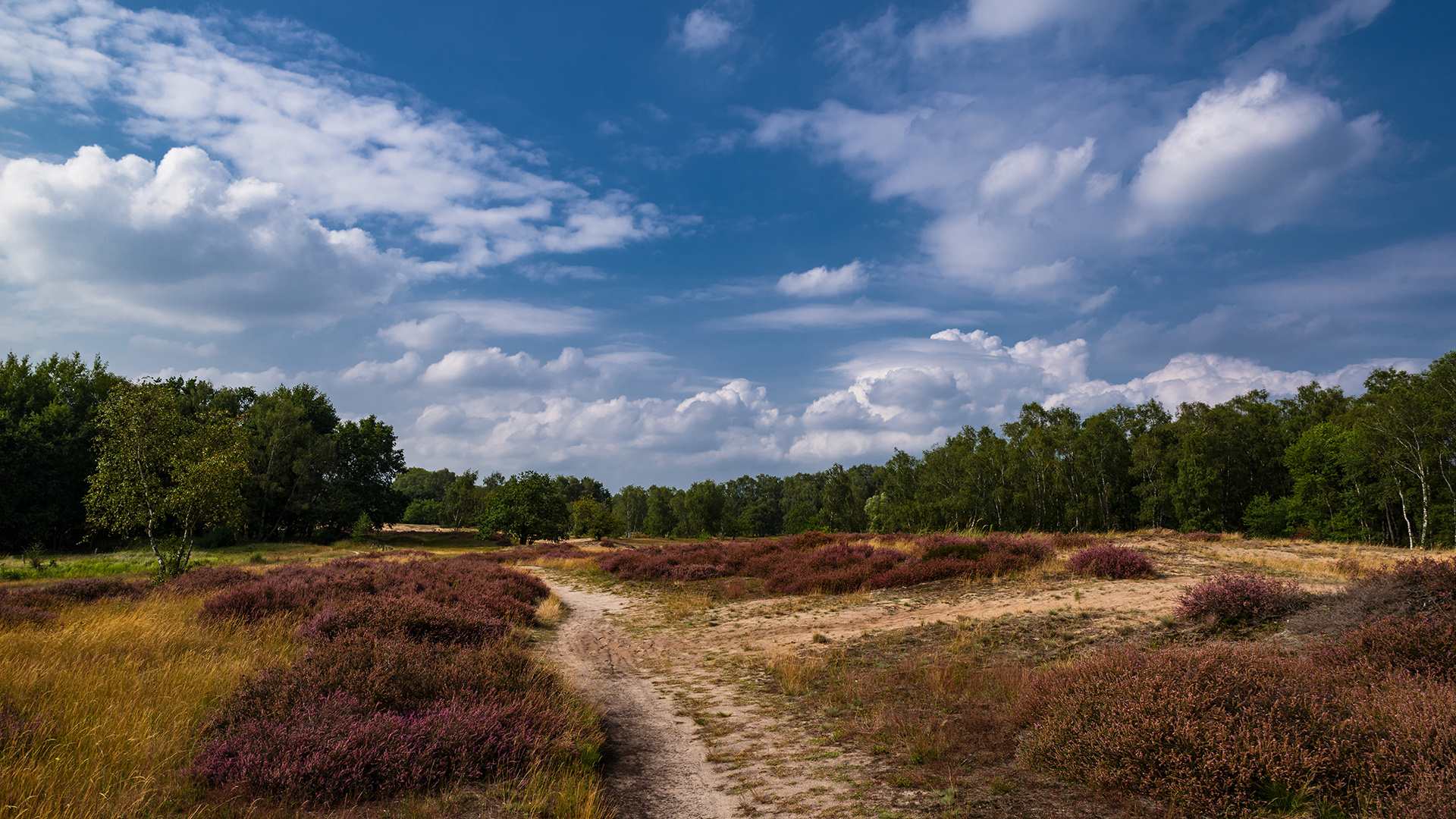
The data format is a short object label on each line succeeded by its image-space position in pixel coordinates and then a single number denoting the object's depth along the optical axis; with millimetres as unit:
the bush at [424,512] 117125
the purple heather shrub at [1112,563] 17812
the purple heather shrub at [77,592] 13477
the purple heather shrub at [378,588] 13039
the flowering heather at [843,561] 20656
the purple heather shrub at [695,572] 27094
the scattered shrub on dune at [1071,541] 24678
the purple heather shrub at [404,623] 10375
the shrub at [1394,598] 8216
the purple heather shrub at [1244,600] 10891
